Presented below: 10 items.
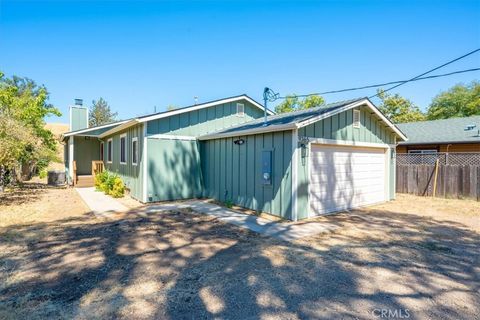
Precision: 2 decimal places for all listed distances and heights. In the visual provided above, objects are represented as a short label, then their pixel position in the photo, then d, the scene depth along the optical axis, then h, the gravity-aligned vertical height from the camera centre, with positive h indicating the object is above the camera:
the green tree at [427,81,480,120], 28.77 +6.58
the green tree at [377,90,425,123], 28.69 +5.63
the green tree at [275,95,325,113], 32.75 +7.17
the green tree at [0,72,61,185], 8.05 +1.16
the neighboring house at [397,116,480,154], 12.68 +1.17
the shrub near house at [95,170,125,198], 10.34 -1.01
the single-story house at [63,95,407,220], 6.80 +0.08
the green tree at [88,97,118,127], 35.12 +6.37
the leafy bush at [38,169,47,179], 18.23 -0.95
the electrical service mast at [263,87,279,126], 8.71 +2.19
